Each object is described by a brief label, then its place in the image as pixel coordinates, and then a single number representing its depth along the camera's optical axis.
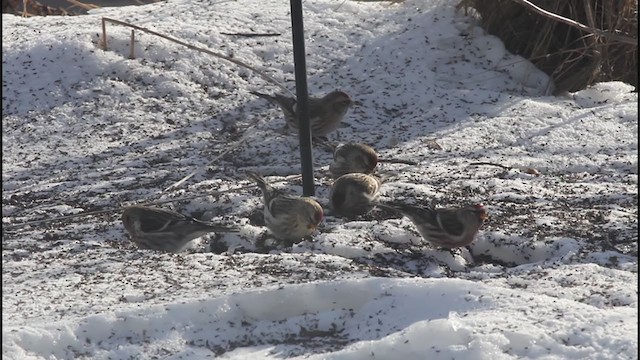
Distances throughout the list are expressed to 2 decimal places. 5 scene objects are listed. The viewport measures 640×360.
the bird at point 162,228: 10.48
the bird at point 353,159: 12.23
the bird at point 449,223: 9.79
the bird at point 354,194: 10.99
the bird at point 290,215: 10.21
